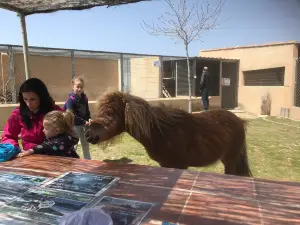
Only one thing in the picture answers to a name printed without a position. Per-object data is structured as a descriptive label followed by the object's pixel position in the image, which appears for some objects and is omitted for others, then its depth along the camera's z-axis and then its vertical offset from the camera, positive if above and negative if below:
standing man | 12.87 -0.42
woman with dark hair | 2.70 -0.33
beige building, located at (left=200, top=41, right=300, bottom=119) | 12.87 +0.22
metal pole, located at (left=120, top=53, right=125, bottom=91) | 10.30 +0.50
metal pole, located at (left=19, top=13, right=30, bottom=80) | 3.15 +0.55
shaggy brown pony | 2.48 -0.45
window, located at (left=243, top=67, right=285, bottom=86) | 14.02 +0.15
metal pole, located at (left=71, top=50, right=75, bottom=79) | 9.11 +0.74
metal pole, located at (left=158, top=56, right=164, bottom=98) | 12.94 +0.26
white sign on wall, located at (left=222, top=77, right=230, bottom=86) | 15.51 -0.05
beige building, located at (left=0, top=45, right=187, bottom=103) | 11.91 +0.59
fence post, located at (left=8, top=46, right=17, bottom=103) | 7.73 +0.51
